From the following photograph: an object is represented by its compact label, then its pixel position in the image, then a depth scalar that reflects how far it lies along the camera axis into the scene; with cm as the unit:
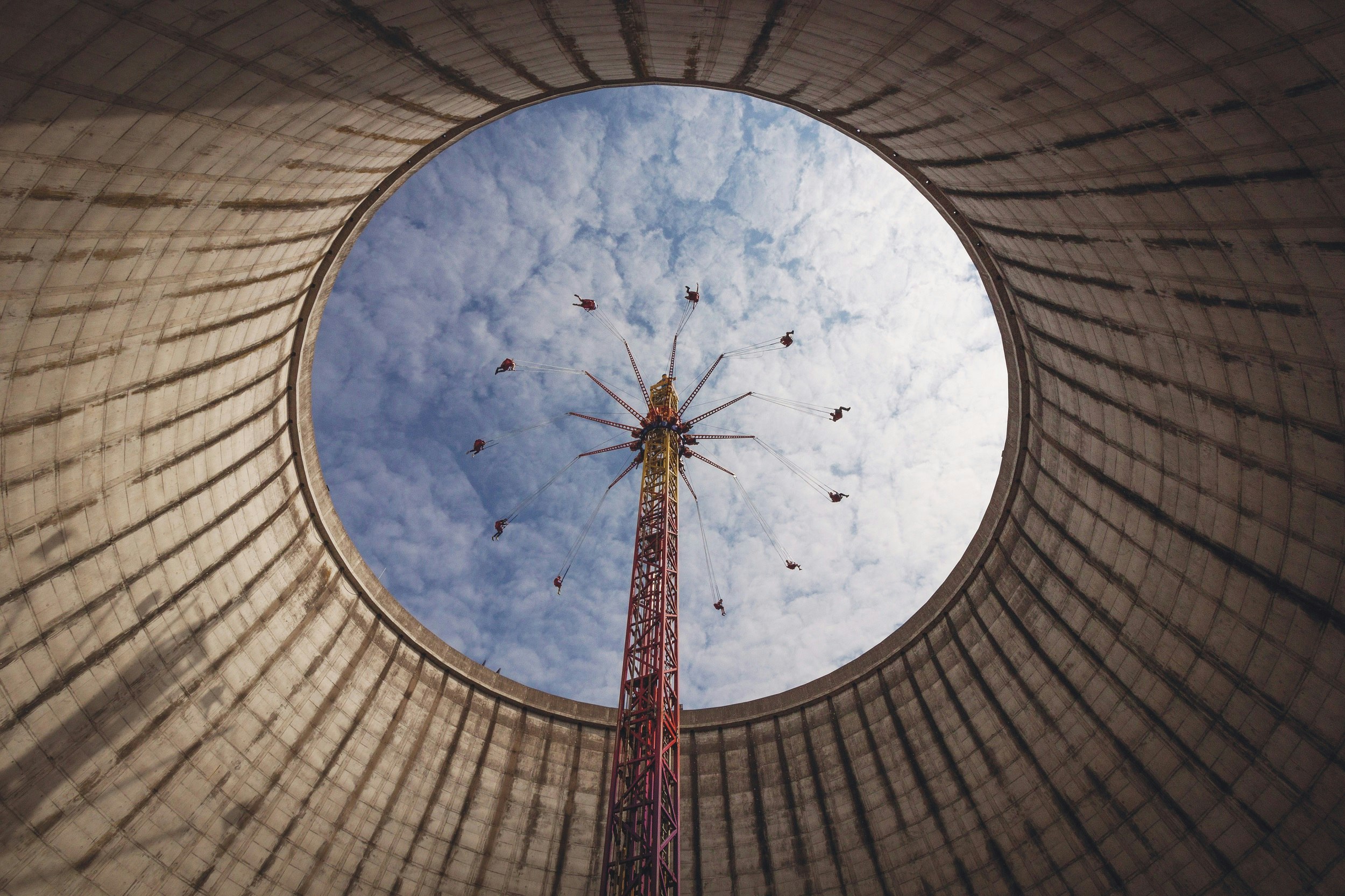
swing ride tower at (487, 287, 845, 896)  2225
